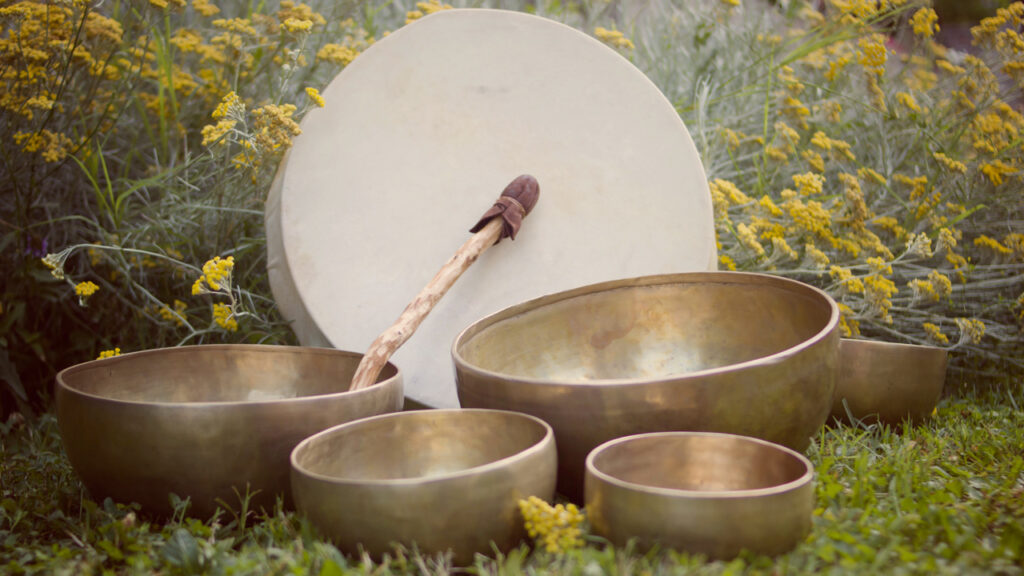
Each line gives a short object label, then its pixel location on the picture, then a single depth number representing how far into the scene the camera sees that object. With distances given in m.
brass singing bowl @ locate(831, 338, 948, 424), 2.04
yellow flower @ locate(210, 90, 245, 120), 2.10
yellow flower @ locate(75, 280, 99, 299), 2.12
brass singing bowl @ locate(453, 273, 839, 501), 1.46
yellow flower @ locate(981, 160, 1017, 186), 2.63
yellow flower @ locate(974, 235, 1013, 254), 2.60
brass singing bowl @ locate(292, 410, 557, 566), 1.25
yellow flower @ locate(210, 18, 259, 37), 2.59
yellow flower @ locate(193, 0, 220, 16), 2.72
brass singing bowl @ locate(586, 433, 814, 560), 1.20
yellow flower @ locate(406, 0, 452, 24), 2.83
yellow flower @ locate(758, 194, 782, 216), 2.46
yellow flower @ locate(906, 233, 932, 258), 2.41
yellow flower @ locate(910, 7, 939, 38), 3.02
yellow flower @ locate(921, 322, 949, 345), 2.48
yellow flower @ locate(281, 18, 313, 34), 2.25
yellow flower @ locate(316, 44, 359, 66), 2.57
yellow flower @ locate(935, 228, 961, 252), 2.48
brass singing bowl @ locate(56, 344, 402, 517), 1.47
